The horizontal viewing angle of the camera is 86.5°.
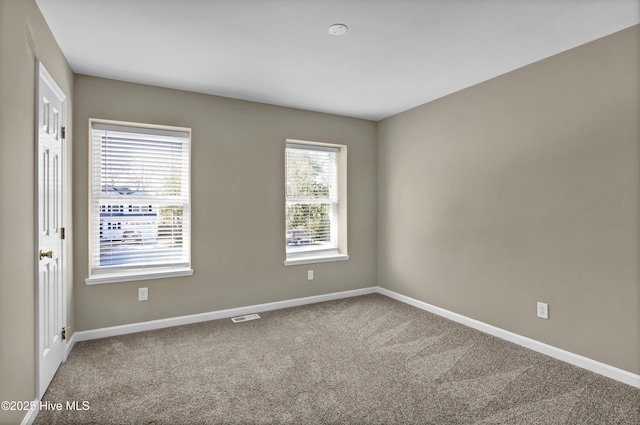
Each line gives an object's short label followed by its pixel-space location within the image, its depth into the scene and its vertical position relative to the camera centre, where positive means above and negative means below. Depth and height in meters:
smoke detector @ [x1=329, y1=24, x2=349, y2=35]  2.36 +1.31
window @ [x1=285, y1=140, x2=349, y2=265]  4.38 +0.16
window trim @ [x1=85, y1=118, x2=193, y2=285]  3.21 -0.44
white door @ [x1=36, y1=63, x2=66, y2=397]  2.15 -0.08
